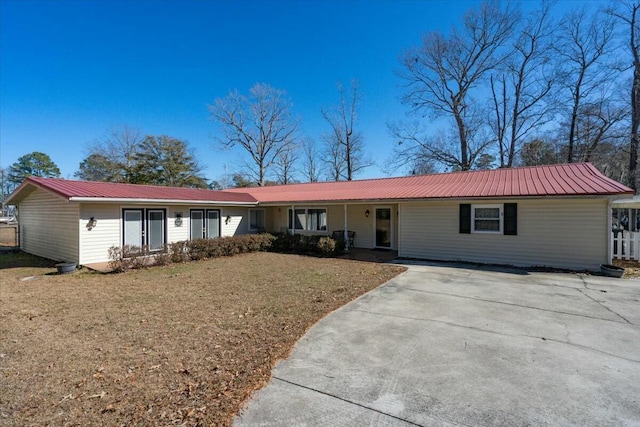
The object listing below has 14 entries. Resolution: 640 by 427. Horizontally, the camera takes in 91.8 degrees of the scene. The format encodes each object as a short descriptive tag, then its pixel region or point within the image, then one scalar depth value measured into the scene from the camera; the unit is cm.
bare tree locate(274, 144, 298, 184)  3434
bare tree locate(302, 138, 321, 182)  3734
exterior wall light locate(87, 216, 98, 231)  1067
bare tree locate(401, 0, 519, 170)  2362
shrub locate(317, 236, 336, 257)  1273
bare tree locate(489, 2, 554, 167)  2320
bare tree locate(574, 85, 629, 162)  2023
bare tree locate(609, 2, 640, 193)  1878
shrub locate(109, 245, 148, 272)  976
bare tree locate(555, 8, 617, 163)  2083
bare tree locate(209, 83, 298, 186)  3175
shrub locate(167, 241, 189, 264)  1136
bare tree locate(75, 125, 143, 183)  3641
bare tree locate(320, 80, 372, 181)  3164
